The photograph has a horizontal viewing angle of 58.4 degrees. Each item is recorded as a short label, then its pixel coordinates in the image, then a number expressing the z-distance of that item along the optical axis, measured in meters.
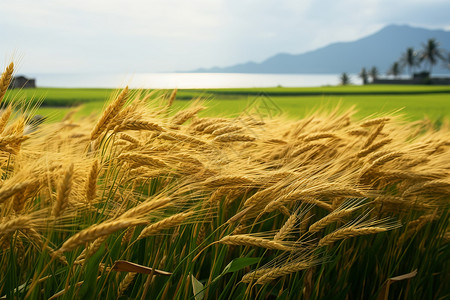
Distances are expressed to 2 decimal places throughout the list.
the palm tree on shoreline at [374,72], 101.26
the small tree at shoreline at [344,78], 84.93
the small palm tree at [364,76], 86.78
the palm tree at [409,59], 92.88
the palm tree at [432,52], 85.31
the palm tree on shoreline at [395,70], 99.97
